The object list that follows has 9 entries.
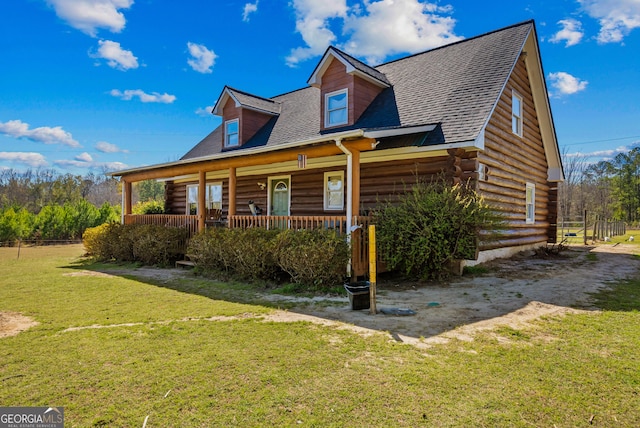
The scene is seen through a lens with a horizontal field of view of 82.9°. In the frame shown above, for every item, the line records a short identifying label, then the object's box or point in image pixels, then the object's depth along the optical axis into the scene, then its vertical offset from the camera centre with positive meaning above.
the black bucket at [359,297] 5.52 -1.25
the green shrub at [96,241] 12.55 -0.97
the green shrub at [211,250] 8.97 -0.90
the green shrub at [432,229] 7.55 -0.27
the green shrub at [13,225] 18.23 -0.63
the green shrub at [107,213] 22.39 +0.04
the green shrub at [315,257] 7.11 -0.84
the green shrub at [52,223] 20.09 -0.55
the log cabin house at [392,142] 8.77 +2.02
